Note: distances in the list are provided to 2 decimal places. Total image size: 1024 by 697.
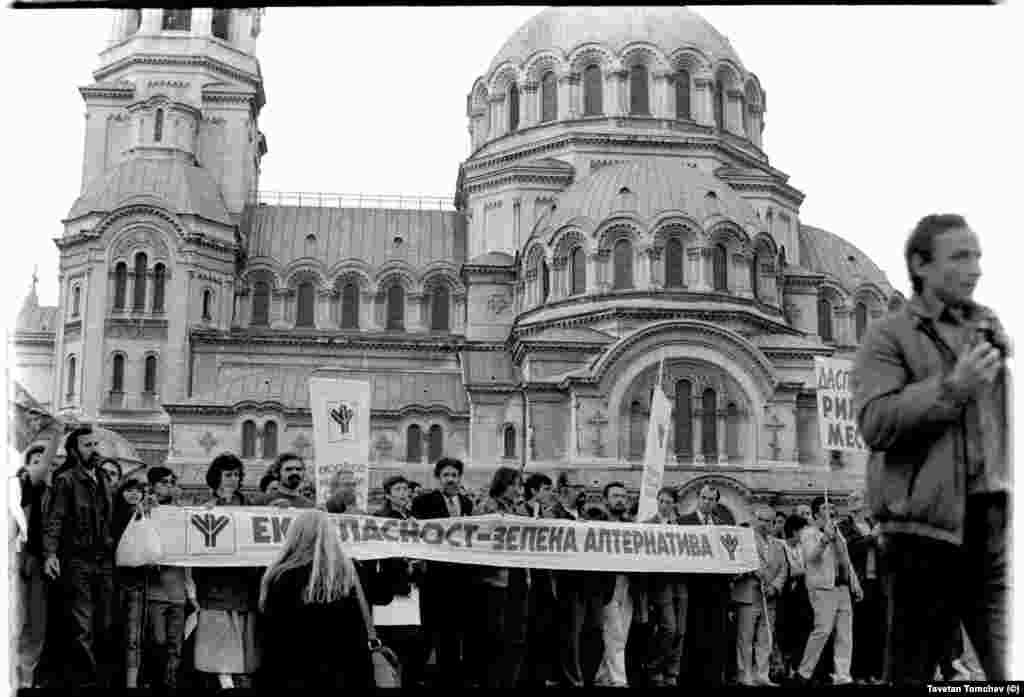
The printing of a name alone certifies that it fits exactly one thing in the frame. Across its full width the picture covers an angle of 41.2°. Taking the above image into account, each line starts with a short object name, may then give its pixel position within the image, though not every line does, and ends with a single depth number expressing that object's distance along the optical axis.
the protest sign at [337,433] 14.99
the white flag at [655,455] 14.58
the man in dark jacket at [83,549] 9.93
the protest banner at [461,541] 10.61
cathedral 36.59
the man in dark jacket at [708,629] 12.77
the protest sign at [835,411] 14.85
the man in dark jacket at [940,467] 4.78
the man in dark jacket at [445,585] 11.04
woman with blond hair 6.30
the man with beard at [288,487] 10.89
